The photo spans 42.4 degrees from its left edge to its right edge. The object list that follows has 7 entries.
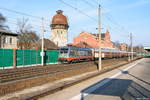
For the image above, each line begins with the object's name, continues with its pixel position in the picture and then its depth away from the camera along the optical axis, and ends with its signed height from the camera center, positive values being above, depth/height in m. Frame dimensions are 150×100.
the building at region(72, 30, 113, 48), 95.68 +7.09
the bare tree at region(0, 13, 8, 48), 57.22 +9.85
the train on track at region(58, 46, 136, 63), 32.84 -0.15
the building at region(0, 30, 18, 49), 46.31 +3.51
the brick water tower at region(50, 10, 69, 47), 81.25 +10.45
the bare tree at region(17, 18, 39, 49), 57.04 +4.82
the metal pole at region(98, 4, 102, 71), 22.88 +4.05
